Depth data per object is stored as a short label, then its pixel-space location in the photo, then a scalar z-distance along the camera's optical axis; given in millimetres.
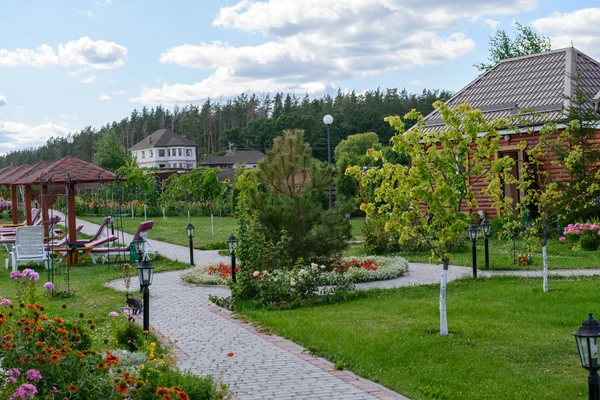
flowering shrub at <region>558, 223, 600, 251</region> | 17781
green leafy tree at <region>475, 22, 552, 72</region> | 40312
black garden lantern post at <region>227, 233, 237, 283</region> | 12820
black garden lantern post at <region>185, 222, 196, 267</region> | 16484
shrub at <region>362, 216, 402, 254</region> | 18172
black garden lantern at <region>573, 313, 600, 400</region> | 4879
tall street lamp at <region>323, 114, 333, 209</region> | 24970
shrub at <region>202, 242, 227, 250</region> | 21562
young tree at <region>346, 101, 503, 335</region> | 8406
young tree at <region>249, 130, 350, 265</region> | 13656
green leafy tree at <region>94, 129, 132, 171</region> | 60500
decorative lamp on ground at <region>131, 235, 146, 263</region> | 16606
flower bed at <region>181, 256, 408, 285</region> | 13320
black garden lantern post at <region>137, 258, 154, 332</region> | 8242
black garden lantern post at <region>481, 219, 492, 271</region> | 14602
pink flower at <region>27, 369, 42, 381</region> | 4664
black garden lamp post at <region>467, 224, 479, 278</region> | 13609
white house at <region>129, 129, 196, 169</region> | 92312
